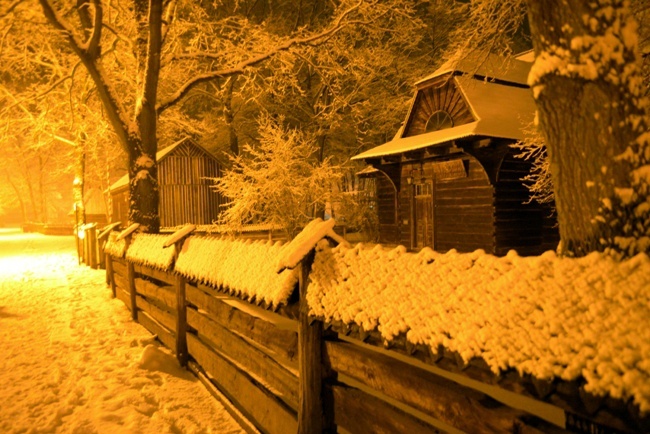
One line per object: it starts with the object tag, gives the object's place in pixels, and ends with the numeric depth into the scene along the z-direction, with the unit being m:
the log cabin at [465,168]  13.69
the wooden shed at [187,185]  24.06
